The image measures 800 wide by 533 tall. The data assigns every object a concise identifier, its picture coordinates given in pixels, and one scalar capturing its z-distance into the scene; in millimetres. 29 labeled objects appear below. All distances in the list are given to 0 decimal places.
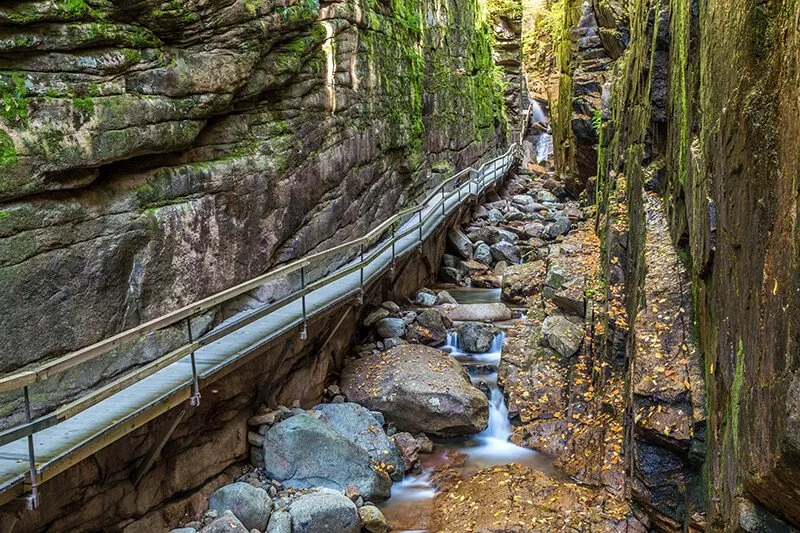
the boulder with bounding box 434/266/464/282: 19578
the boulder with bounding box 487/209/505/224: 25141
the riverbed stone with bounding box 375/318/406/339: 13758
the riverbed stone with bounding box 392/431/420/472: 10039
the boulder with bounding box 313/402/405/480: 9688
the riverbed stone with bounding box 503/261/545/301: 17453
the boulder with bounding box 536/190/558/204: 29234
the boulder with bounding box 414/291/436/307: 16625
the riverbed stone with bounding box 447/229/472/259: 21203
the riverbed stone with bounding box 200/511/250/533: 7156
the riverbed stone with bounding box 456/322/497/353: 14031
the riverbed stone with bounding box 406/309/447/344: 14086
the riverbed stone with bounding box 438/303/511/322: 15727
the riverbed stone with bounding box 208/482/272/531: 7766
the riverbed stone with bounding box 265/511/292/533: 7621
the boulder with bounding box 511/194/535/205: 28681
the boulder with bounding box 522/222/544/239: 23119
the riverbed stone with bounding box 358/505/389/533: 8209
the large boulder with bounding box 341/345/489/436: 10844
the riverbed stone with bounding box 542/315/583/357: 12105
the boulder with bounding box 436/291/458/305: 16719
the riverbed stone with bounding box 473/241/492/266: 21062
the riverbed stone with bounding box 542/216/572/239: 22922
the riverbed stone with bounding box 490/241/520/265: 21141
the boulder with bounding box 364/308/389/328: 13977
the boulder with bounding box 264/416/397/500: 8836
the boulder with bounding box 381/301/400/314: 15000
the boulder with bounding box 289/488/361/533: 7781
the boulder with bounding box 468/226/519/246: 22391
